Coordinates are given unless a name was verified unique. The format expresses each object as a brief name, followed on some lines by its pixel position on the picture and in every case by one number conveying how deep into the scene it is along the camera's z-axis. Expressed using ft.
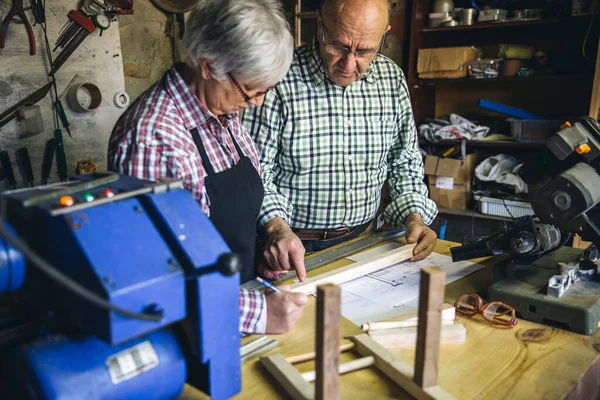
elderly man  6.50
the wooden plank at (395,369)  3.10
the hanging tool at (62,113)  10.03
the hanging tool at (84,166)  9.98
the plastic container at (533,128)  11.62
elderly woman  4.00
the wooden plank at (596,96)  10.39
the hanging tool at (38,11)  9.48
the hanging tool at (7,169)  9.32
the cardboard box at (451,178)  12.78
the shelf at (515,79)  11.27
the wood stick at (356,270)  4.77
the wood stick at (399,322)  3.99
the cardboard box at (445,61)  12.26
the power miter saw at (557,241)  4.15
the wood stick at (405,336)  3.87
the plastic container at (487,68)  12.02
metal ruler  5.06
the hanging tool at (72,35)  9.97
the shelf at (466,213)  12.57
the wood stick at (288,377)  3.08
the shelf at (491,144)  11.87
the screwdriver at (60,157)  9.98
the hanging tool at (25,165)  9.56
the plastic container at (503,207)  12.07
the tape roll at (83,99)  10.23
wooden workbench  3.29
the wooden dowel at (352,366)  3.32
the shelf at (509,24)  11.03
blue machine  2.32
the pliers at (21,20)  9.04
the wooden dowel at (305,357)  3.57
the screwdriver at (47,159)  10.04
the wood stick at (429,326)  2.83
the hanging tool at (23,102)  9.38
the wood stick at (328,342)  2.62
